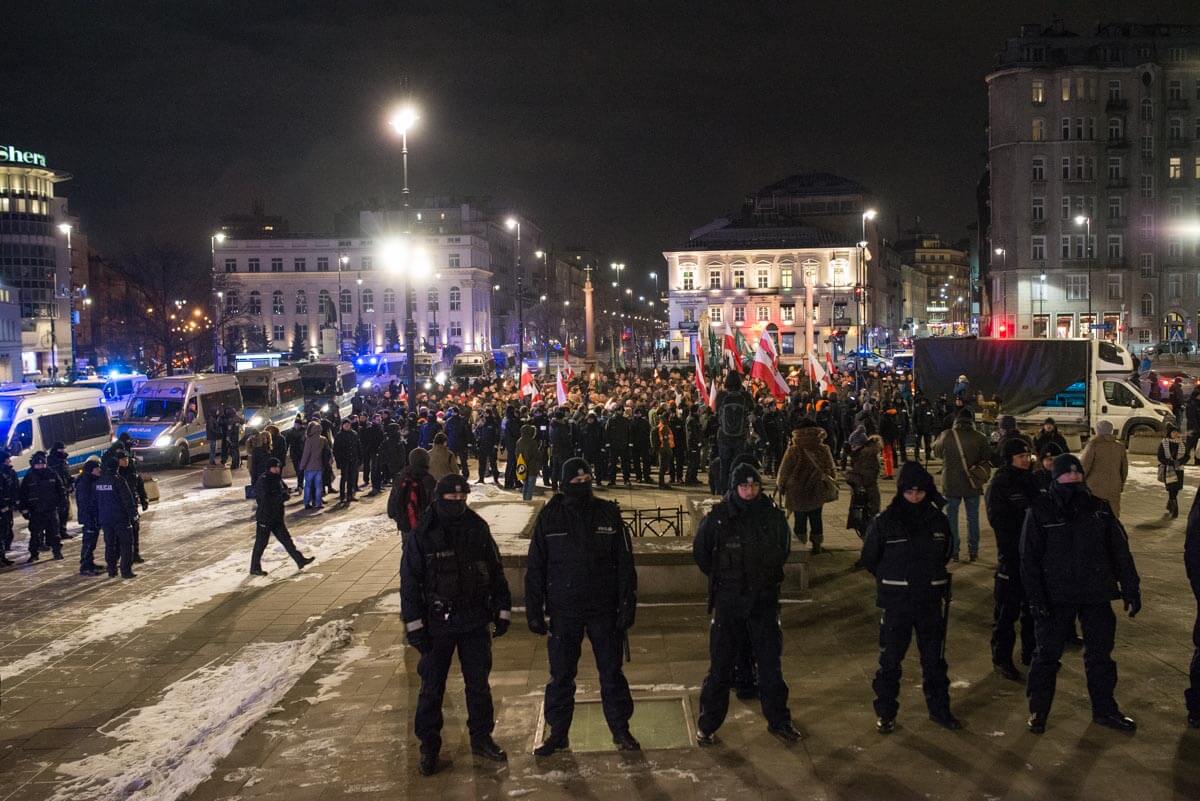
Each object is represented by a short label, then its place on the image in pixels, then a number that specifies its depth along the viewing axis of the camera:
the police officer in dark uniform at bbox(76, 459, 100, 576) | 12.33
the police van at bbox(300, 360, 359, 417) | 38.34
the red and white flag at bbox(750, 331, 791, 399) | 21.88
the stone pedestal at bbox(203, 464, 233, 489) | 20.84
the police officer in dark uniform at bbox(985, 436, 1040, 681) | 7.43
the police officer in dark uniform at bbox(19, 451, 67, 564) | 13.66
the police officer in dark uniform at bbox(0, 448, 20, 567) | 13.62
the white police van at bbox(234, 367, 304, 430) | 32.00
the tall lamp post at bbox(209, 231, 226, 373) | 60.04
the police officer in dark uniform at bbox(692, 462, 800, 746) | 6.13
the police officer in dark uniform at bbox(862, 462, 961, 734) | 6.21
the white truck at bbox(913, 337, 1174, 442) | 22.70
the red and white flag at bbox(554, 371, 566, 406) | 23.38
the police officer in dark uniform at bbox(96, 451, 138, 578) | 12.20
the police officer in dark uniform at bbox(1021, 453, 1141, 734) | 6.18
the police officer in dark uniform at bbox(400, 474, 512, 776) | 5.93
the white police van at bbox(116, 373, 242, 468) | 24.88
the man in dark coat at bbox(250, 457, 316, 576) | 11.93
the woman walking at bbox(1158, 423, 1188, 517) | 14.20
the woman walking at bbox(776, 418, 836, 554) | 11.63
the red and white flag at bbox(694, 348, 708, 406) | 23.56
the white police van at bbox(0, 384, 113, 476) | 20.27
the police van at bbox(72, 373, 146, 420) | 35.66
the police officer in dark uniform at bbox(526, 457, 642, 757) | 5.98
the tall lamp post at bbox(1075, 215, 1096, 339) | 65.94
